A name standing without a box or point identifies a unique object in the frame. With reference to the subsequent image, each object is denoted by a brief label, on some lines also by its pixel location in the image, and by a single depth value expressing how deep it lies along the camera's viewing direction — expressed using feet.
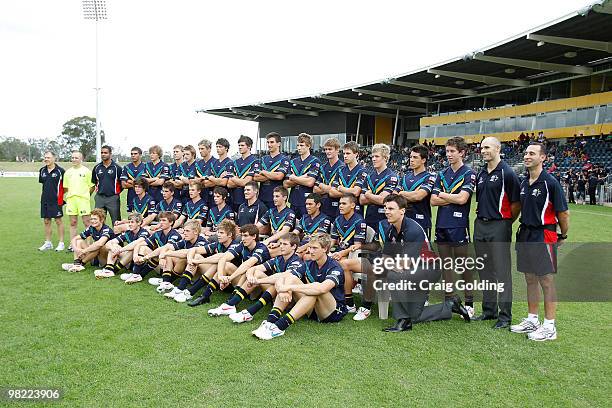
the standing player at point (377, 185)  18.95
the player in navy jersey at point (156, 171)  27.48
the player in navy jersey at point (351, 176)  19.75
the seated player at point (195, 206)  24.11
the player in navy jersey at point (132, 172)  27.84
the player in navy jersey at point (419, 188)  18.07
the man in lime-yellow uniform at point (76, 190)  28.35
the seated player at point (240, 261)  18.12
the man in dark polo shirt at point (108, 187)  28.32
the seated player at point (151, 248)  21.81
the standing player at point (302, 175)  21.57
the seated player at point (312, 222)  19.11
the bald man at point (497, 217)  16.01
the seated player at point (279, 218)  20.27
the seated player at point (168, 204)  25.39
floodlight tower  98.12
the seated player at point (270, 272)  16.40
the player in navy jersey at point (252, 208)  22.04
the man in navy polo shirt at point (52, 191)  28.96
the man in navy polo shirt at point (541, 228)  14.80
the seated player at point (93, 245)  23.63
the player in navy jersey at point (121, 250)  22.74
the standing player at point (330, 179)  20.44
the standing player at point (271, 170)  22.71
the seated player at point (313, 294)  15.20
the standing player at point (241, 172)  23.80
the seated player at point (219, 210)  23.06
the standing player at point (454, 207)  17.06
